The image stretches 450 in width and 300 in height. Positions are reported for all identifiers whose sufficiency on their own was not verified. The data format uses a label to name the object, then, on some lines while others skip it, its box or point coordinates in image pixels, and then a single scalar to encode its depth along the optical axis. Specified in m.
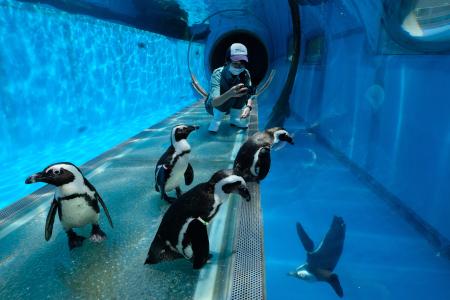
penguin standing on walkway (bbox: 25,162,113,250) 1.50
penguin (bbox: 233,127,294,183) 2.56
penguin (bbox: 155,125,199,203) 2.09
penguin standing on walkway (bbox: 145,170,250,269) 1.45
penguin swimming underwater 2.21
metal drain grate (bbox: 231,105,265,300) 1.43
